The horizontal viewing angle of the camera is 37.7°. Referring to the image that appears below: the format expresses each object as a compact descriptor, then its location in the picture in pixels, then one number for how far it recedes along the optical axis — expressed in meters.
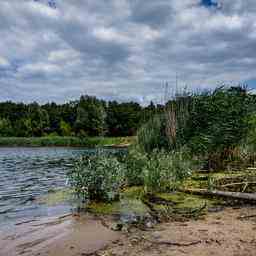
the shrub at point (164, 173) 13.29
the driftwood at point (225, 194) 10.45
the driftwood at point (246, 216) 8.65
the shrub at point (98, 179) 11.99
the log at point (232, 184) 11.95
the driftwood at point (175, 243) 6.81
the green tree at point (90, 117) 88.25
